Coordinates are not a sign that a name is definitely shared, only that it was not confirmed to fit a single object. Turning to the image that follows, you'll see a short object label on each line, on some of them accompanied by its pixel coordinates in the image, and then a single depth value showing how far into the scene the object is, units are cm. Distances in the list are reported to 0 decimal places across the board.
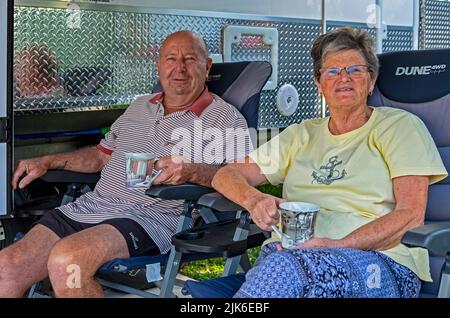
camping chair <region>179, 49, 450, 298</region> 242
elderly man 266
